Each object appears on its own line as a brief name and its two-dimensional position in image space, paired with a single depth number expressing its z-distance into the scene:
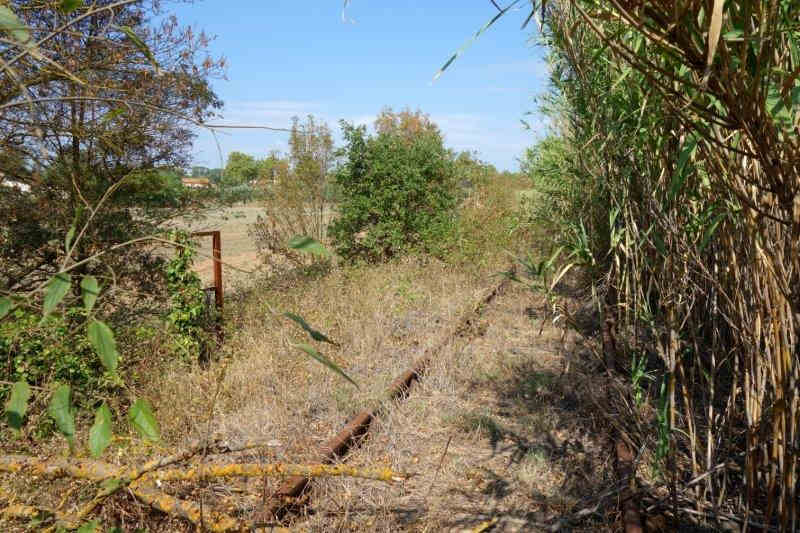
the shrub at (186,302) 7.04
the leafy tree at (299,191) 13.01
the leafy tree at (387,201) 13.63
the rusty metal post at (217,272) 7.74
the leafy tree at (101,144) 5.89
